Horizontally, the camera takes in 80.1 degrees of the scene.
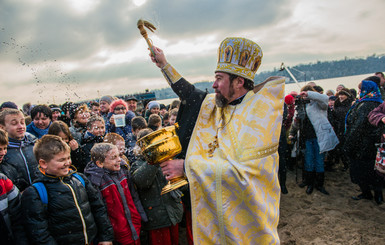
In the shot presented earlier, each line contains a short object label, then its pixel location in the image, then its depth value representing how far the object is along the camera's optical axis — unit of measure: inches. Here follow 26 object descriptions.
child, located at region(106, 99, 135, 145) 201.8
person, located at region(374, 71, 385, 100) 251.0
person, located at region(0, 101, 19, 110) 211.4
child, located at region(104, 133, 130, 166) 137.6
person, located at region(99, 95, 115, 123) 248.5
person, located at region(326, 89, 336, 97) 403.9
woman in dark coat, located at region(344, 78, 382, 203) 175.5
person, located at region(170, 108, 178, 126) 186.9
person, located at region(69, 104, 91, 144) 169.6
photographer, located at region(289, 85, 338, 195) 201.3
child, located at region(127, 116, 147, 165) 167.3
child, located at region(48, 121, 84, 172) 133.1
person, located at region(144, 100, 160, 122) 257.8
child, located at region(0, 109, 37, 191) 107.1
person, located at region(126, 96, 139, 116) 279.2
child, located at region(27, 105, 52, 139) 151.3
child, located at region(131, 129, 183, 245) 119.6
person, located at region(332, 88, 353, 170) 253.1
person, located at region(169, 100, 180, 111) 256.2
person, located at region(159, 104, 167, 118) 345.9
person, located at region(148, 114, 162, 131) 186.1
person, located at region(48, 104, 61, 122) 204.0
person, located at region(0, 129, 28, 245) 83.7
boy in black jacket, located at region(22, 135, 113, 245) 81.8
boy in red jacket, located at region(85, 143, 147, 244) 110.3
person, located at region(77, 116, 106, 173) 150.1
